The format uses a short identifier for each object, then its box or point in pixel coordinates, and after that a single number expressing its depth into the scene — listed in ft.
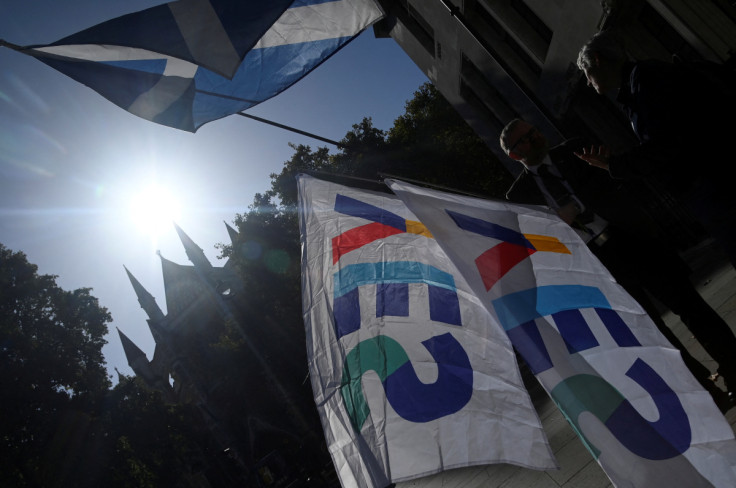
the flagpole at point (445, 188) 9.24
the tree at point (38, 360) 61.11
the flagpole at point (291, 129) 20.02
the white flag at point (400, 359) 7.06
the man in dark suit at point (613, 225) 8.86
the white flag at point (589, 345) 4.97
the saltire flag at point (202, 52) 14.93
